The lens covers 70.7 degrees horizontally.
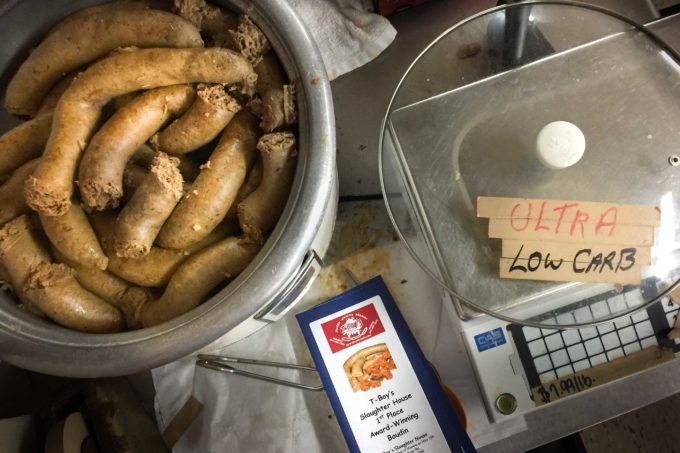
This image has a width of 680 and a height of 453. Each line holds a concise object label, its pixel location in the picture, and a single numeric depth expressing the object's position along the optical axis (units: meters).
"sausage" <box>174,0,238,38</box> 0.74
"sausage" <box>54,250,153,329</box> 0.72
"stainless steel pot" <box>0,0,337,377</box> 0.60
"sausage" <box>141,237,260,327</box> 0.67
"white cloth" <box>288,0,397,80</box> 0.96
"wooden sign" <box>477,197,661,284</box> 0.66
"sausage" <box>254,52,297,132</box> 0.68
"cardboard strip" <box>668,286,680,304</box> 0.76
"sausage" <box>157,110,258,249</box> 0.68
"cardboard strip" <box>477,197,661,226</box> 0.66
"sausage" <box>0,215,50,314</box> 0.68
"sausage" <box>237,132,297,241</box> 0.67
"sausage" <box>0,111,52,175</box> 0.72
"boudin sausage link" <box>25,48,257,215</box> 0.67
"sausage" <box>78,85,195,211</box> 0.67
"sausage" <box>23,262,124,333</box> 0.67
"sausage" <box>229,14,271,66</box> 0.70
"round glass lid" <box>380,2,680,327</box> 0.67
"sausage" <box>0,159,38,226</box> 0.70
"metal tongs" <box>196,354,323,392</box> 0.91
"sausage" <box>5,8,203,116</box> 0.72
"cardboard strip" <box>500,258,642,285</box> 0.67
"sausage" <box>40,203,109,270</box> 0.68
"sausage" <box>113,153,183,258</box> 0.67
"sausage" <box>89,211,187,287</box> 0.71
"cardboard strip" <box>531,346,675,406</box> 0.75
